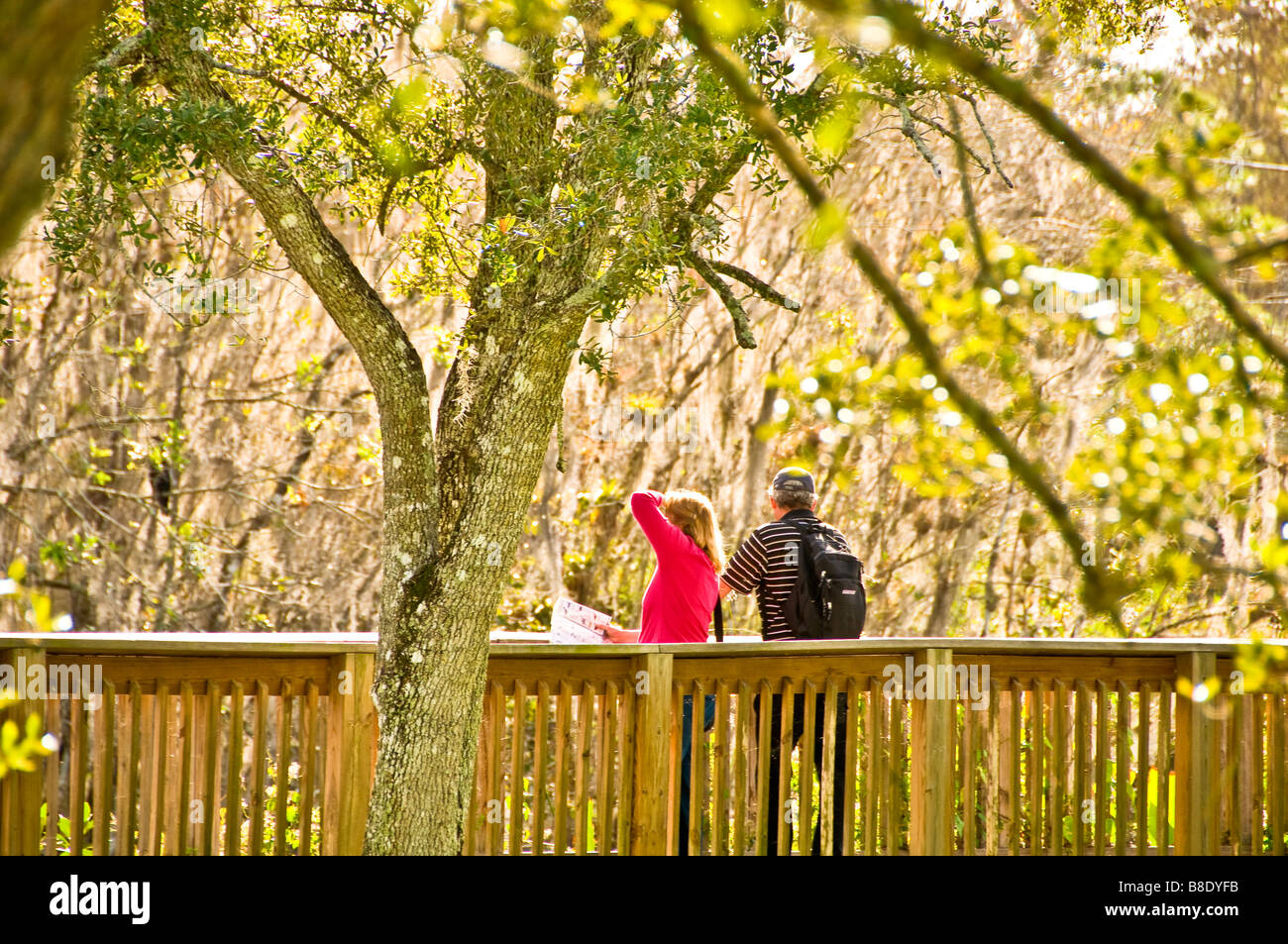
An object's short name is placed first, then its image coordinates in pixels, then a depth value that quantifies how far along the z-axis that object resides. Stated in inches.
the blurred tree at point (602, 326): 186.9
